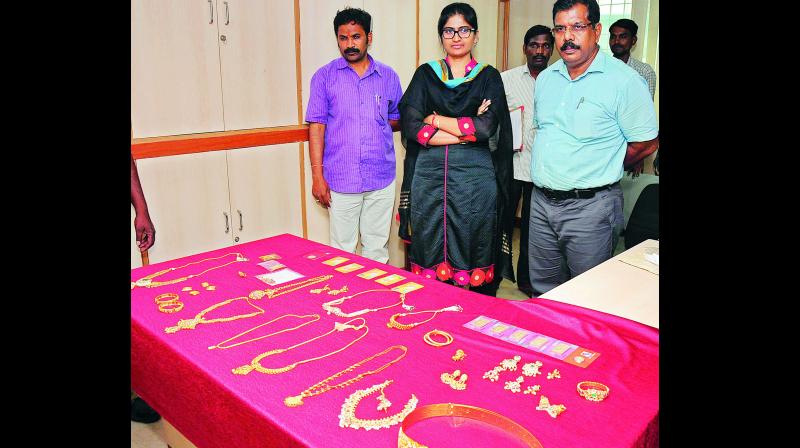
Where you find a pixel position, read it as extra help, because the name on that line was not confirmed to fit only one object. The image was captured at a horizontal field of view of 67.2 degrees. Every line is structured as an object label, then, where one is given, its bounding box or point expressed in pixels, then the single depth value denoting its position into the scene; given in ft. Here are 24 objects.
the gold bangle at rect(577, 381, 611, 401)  3.68
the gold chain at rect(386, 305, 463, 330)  4.79
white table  5.32
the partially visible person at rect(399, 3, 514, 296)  9.77
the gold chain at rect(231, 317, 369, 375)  4.10
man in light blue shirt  8.04
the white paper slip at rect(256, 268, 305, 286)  5.89
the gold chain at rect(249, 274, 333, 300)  5.52
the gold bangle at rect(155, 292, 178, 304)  5.52
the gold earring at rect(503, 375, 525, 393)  3.80
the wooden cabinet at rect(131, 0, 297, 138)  8.57
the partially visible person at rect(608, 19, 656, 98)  12.57
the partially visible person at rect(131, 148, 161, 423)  8.11
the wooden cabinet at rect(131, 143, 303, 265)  8.95
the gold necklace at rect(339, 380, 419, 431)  3.43
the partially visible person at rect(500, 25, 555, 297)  11.44
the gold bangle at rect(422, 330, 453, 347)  4.48
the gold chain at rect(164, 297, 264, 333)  4.87
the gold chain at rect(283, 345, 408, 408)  3.69
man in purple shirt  10.48
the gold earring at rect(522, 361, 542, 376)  3.99
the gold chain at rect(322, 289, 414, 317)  5.09
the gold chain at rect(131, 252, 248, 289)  5.89
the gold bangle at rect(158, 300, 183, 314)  5.25
